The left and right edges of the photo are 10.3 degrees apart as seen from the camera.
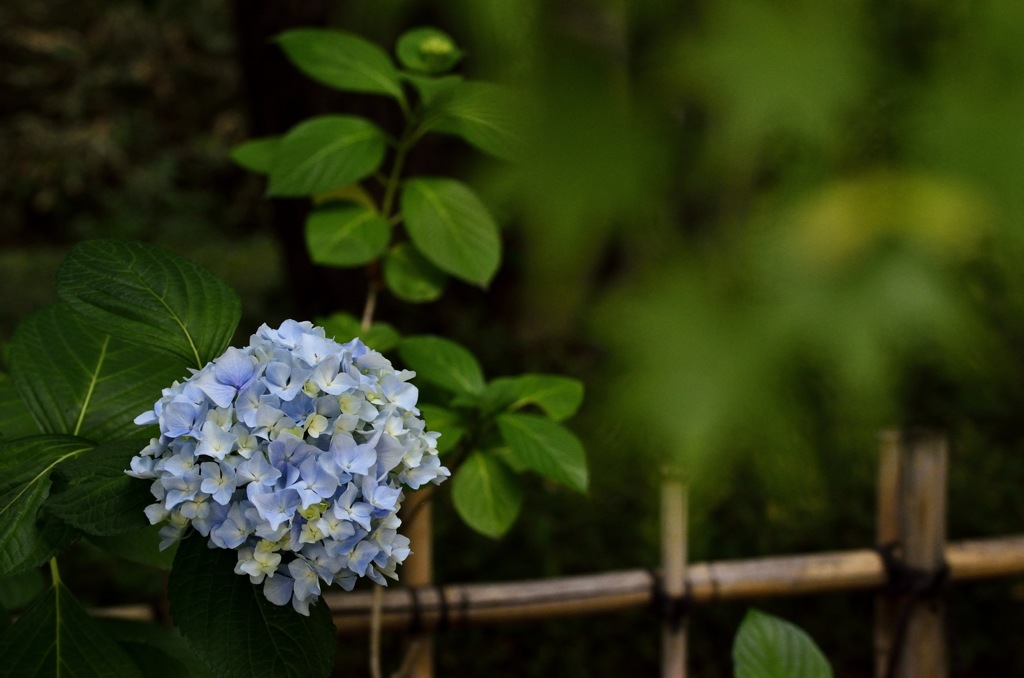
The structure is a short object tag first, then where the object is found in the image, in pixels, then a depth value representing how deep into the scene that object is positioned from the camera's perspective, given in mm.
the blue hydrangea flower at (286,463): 2939
